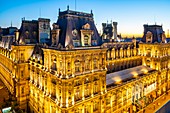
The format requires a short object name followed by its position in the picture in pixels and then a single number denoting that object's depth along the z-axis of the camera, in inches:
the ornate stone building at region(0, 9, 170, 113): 1288.1
